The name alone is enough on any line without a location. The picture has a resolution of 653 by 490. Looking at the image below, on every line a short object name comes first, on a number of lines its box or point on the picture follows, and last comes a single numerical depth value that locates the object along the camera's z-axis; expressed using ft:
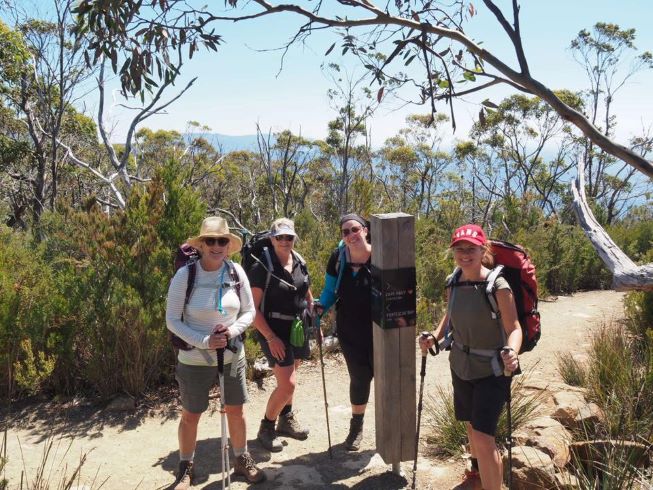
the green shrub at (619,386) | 11.38
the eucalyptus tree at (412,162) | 98.73
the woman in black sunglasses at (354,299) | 11.81
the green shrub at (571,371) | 15.40
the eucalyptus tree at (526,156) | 82.37
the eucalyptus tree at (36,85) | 40.83
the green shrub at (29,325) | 14.37
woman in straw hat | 9.88
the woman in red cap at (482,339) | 8.90
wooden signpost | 10.53
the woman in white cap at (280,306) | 11.87
